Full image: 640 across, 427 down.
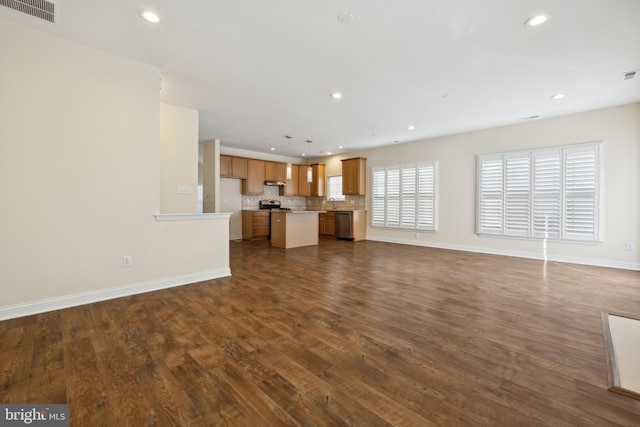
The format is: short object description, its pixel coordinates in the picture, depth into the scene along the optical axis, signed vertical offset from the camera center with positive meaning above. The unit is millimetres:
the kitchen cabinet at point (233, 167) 7789 +1254
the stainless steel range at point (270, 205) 8898 +156
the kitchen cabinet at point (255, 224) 8164 -458
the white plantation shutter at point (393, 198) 7754 +374
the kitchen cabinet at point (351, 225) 8188 -450
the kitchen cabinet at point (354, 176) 8367 +1079
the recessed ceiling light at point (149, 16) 2445 +1786
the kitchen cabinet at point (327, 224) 8815 -457
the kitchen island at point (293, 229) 6793 -495
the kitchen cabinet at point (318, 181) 9570 +1044
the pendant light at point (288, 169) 6740 +1042
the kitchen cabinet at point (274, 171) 8812 +1289
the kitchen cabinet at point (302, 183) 9648 +968
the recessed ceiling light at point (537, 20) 2424 +1778
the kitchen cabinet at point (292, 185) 9394 +867
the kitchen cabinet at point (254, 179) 8344 +950
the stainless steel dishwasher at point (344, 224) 8227 -440
